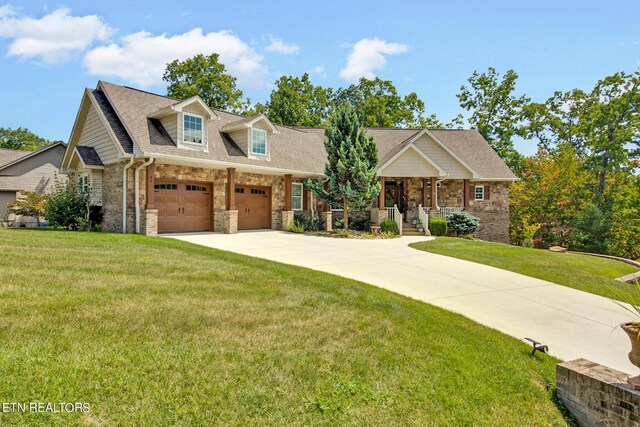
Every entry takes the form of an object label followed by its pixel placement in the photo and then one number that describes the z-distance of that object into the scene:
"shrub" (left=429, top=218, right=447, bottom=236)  19.98
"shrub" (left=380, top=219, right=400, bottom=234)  19.08
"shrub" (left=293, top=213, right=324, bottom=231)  19.30
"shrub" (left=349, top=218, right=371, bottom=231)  21.50
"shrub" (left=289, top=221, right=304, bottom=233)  18.33
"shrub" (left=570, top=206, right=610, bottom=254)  22.39
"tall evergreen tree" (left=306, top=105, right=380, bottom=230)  17.81
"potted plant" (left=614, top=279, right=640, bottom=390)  3.34
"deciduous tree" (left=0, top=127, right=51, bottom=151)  50.22
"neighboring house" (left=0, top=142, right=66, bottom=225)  22.88
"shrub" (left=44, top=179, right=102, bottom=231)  14.59
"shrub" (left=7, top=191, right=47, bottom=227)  16.81
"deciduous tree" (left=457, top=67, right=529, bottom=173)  34.25
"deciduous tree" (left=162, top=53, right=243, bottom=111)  32.84
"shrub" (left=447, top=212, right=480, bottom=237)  20.73
